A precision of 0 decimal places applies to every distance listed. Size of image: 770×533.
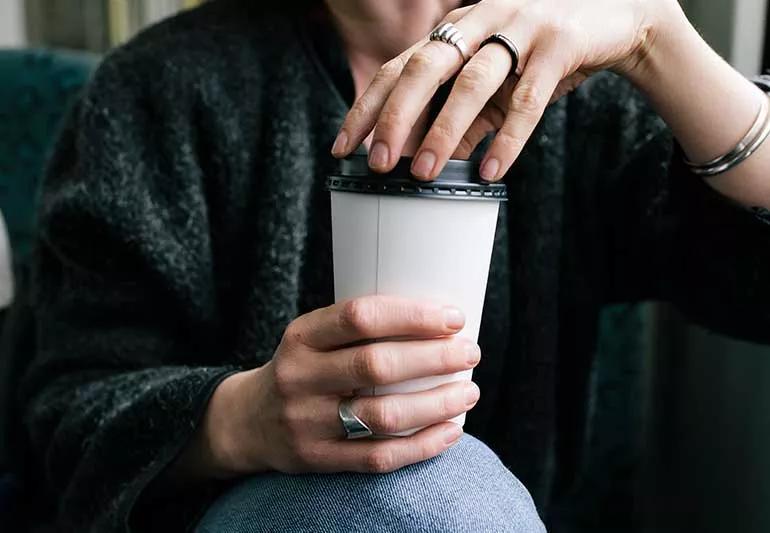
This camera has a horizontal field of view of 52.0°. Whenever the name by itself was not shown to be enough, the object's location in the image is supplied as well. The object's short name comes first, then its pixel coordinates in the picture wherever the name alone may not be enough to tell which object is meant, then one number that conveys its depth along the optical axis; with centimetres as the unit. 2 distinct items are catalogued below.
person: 51
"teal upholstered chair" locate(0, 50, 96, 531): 113
